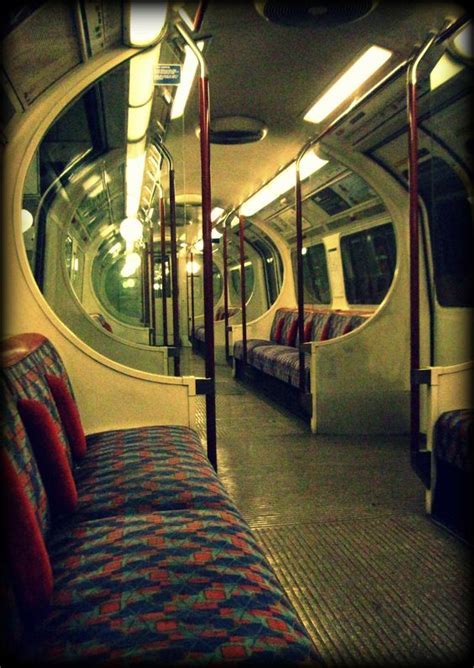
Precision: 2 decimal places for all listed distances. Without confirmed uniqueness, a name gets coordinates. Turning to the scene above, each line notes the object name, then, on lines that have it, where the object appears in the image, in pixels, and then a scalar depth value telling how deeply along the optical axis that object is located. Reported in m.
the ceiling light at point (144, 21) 3.06
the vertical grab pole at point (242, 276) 7.79
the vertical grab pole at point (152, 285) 8.39
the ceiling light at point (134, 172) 6.33
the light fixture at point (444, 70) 4.16
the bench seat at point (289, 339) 7.05
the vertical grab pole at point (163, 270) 5.72
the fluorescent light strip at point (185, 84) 4.31
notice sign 3.92
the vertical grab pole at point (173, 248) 4.76
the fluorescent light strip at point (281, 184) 7.03
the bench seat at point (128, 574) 1.34
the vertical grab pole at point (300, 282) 5.41
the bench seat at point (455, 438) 3.18
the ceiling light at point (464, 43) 3.73
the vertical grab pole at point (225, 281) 9.29
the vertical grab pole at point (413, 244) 3.41
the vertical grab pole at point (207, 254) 3.21
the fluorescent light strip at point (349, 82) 4.45
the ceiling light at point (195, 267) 14.79
